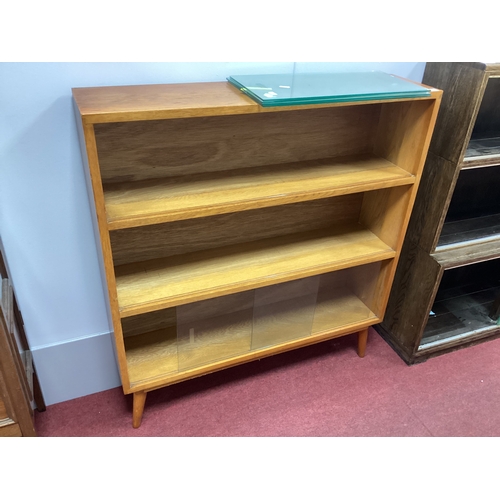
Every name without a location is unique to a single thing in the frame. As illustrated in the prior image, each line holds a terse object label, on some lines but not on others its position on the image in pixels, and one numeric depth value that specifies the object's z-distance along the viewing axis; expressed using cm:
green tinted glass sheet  111
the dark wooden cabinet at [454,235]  138
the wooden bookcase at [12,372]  108
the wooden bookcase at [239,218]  117
